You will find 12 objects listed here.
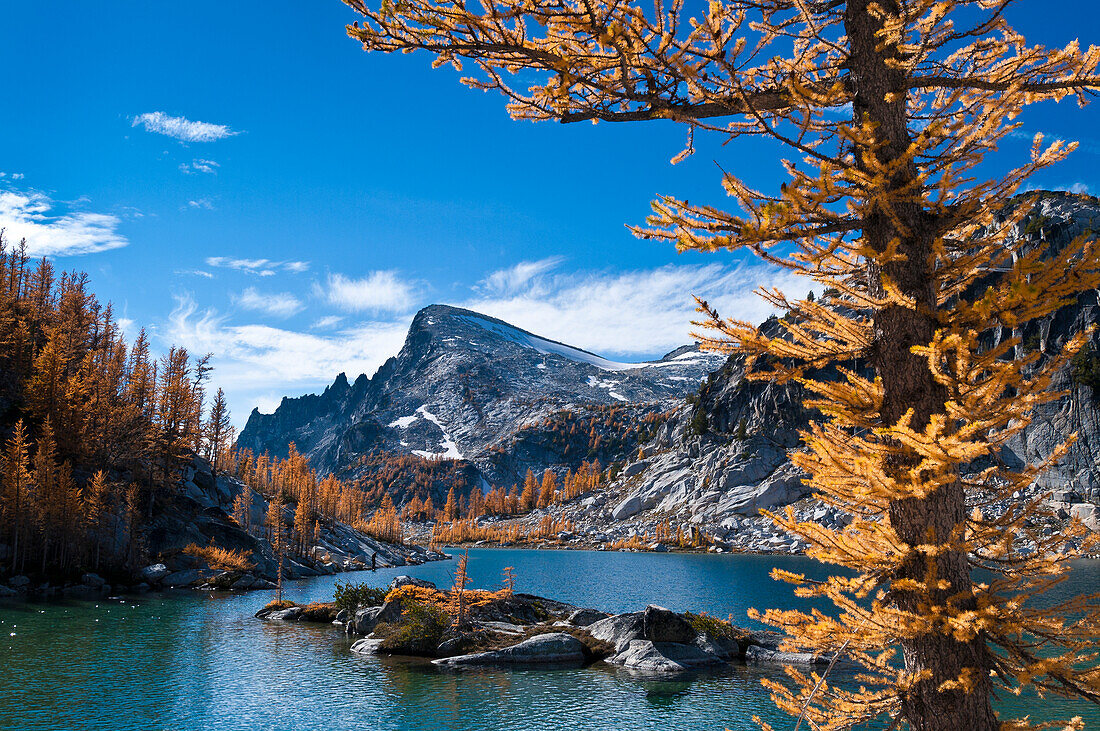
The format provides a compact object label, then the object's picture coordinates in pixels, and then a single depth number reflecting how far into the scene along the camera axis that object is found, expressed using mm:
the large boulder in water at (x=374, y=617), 35156
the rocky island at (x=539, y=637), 29859
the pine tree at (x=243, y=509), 86375
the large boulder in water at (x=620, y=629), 31891
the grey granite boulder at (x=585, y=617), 37531
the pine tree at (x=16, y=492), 51312
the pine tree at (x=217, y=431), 102250
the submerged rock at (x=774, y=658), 29080
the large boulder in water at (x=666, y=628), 31594
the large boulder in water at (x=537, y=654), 29605
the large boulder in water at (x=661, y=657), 28625
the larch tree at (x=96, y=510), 56469
